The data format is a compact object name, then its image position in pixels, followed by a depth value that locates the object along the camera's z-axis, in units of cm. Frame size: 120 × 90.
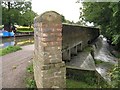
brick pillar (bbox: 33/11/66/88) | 220
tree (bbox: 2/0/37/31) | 1286
